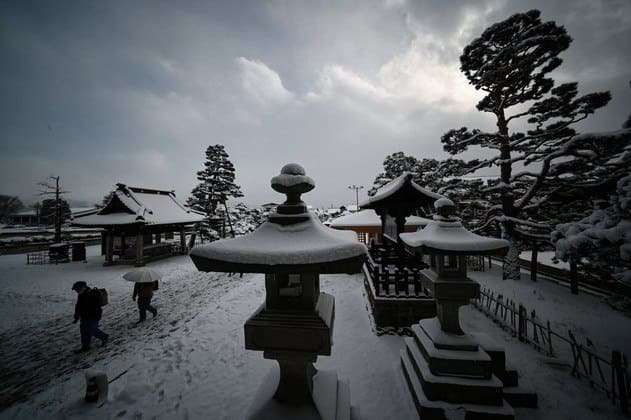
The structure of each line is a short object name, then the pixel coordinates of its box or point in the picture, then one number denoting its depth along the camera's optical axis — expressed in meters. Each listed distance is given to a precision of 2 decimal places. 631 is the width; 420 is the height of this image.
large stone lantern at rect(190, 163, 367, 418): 2.29
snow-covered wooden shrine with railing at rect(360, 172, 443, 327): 6.59
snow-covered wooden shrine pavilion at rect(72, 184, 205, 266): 14.94
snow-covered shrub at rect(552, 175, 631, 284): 4.18
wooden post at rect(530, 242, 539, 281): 11.90
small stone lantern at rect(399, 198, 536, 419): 3.87
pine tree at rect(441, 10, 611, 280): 8.92
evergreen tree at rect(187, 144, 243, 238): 22.73
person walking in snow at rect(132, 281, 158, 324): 7.74
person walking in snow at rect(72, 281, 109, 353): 5.70
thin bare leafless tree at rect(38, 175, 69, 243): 19.88
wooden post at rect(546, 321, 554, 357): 5.25
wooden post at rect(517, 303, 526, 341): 5.99
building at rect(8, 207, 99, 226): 48.32
